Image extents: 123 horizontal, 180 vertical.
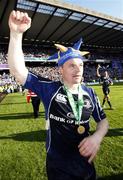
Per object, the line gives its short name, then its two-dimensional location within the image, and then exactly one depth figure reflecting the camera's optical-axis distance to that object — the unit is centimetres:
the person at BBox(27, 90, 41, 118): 603
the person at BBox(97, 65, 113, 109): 706
